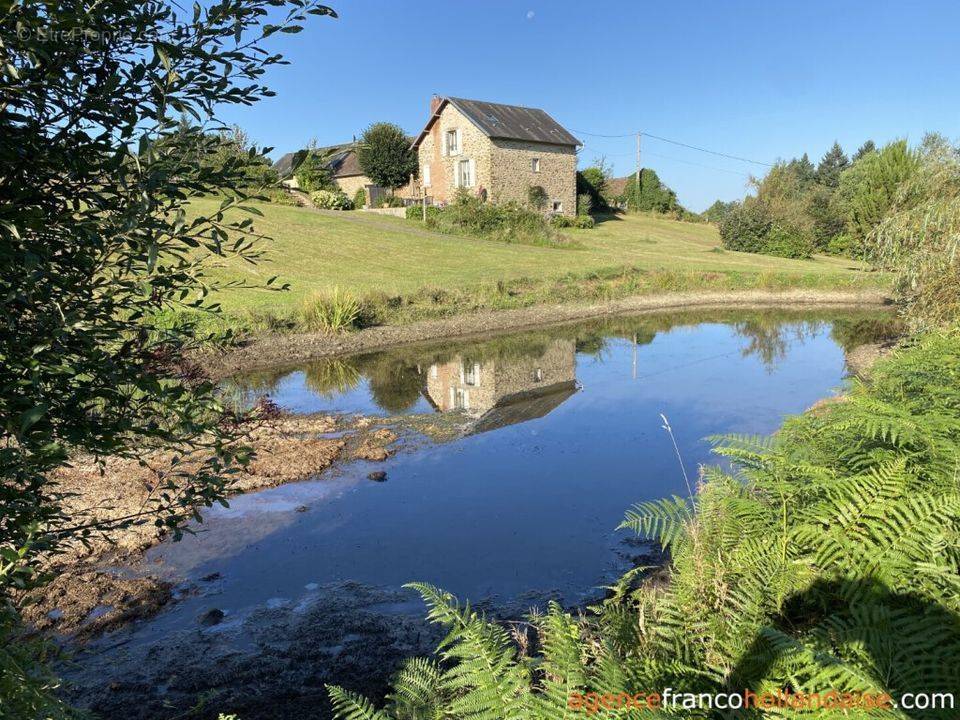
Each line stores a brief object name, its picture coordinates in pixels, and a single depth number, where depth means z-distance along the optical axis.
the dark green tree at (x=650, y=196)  59.12
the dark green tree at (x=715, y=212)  63.16
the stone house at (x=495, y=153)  41.76
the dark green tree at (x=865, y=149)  82.54
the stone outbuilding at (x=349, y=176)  49.79
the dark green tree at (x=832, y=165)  74.06
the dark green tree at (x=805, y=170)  76.61
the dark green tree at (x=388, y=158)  46.59
